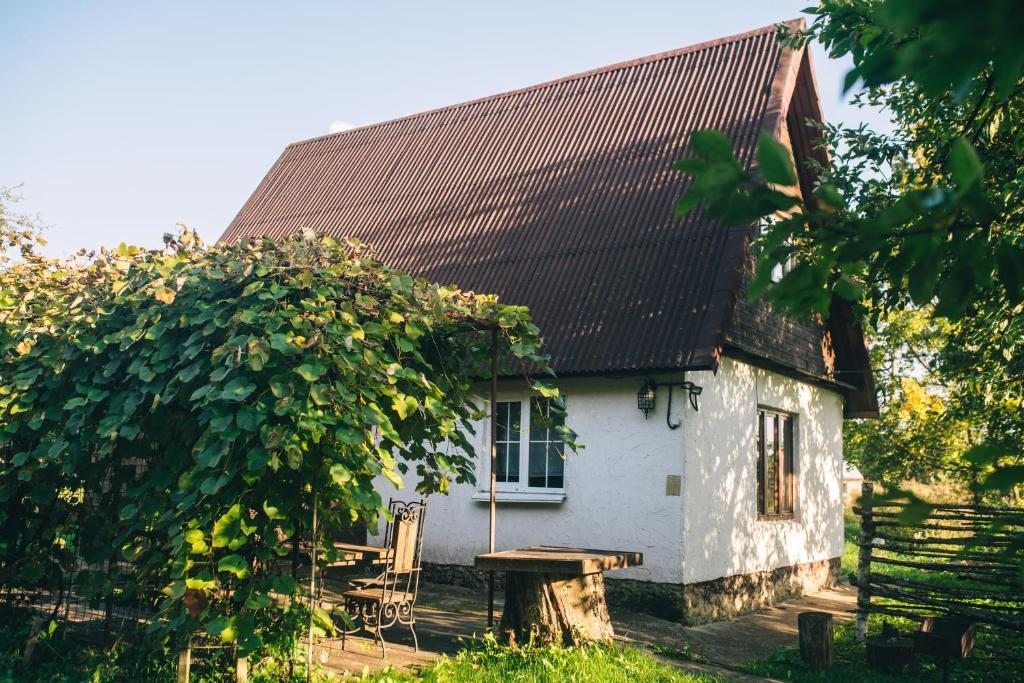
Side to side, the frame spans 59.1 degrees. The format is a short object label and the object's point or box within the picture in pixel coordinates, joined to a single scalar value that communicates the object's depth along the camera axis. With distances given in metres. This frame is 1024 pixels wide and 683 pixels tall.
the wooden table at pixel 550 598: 7.28
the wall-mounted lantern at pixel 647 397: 10.91
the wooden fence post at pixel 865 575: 9.76
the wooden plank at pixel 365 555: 8.65
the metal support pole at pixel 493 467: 7.64
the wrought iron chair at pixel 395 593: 7.44
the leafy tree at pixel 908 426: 19.03
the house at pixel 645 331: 10.94
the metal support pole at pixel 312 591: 5.42
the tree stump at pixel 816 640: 8.65
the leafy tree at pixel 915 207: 1.19
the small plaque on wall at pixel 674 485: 10.77
